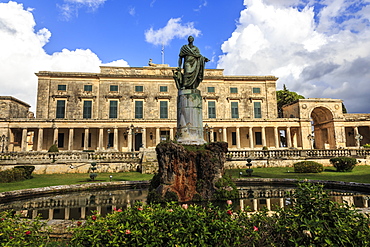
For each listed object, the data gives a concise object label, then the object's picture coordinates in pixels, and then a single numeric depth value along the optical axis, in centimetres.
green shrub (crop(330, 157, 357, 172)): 1728
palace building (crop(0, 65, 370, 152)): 3772
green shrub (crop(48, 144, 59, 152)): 2700
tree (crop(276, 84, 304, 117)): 5759
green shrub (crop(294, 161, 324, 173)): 1680
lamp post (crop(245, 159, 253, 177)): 1548
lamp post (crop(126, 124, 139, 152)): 3619
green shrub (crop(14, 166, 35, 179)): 1686
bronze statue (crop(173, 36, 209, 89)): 1033
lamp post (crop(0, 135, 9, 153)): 3353
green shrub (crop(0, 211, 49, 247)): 306
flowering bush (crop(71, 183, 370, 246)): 289
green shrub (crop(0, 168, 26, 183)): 1481
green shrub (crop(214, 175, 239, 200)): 815
